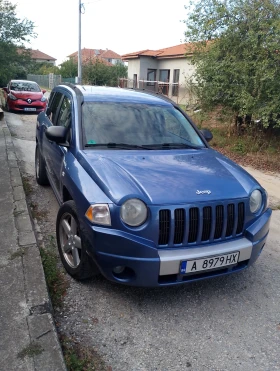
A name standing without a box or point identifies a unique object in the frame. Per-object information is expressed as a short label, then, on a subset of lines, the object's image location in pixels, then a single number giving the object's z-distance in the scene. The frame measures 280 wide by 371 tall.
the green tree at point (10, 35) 18.23
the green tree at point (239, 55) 8.50
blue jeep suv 2.69
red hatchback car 15.48
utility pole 22.84
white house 26.14
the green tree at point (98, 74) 33.62
